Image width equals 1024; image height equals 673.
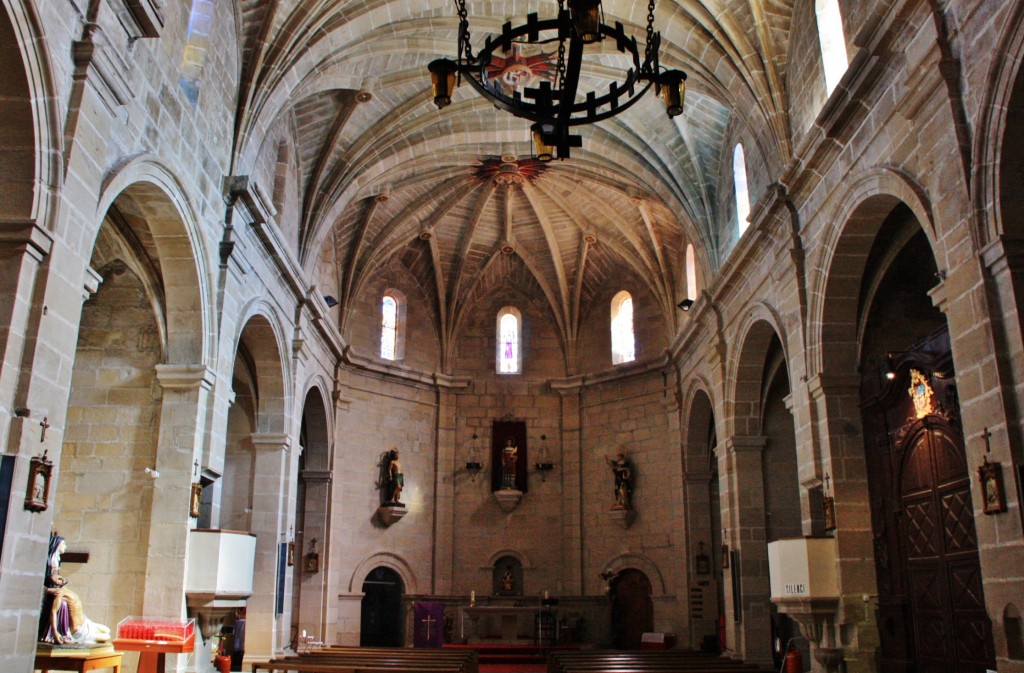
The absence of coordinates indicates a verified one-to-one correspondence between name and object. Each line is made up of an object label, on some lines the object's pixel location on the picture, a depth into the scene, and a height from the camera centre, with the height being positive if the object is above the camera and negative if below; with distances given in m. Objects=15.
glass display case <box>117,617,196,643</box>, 9.03 -0.42
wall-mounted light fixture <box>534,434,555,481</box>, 23.17 +3.03
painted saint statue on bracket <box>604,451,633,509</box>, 21.69 +2.49
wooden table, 8.27 -0.66
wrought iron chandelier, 7.63 +4.27
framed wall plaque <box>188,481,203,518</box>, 11.23 +1.04
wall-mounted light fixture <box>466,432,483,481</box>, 23.14 +3.14
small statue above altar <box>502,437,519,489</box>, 22.88 +2.98
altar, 20.88 -0.78
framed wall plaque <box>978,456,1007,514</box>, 7.48 +0.81
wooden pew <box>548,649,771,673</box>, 11.80 -0.97
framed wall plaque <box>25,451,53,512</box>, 7.32 +0.79
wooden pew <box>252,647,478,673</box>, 11.26 -0.95
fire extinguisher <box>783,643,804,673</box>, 11.66 -0.88
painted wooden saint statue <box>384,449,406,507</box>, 21.48 +2.45
